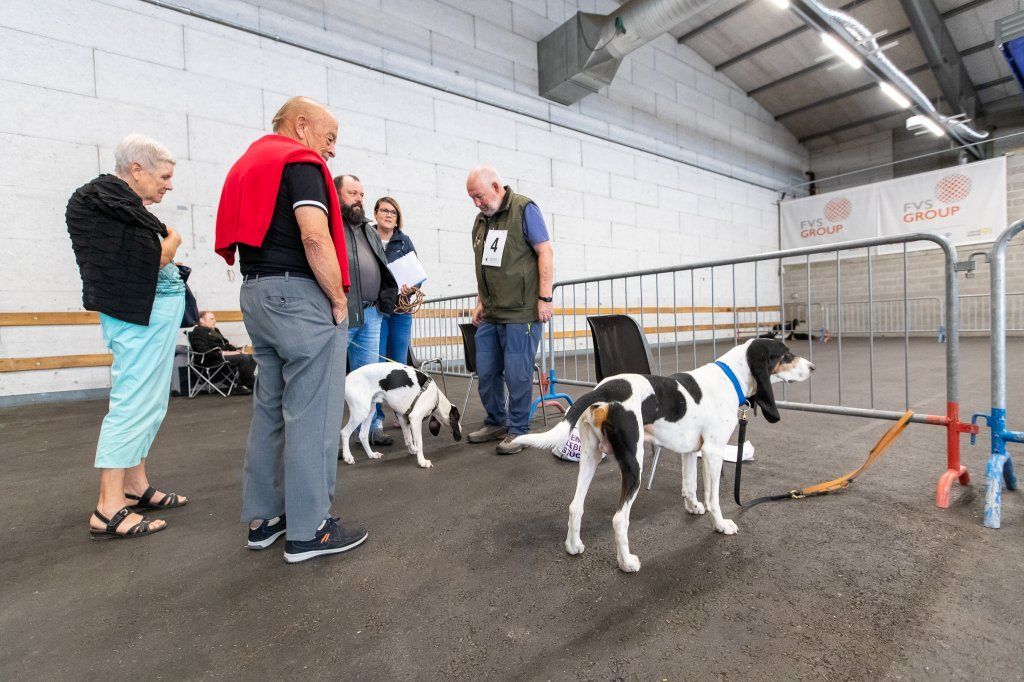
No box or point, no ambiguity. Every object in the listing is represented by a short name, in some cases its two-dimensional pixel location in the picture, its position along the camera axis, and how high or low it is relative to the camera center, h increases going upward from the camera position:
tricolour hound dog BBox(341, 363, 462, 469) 2.63 -0.35
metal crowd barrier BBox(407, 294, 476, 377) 6.26 +0.03
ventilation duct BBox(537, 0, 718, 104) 6.69 +4.56
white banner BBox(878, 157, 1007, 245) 10.00 +2.66
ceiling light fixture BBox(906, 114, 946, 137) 9.29 +4.09
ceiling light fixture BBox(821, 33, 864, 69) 7.42 +4.52
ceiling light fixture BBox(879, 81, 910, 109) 8.83 +4.45
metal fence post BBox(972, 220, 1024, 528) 1.86 -0.25
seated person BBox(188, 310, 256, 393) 5.04 -0.05
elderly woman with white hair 1.70 +0.19
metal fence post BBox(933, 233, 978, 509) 1.96 -0.30
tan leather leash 1.94 -0.70
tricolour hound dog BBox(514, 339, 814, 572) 1.44 -0.30
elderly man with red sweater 1.45 +0.09
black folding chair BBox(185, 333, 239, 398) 5.21 -0.36
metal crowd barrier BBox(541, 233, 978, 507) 2.03 +0.21
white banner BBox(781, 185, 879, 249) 11.44 +2.78
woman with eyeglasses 3.37 +0.63
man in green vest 2.70 +0.33
